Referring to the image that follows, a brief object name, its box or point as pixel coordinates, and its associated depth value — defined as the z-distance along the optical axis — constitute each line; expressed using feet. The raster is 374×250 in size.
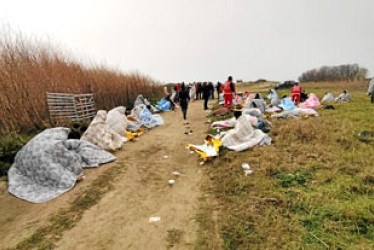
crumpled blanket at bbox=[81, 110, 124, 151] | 14.64
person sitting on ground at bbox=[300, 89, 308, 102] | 33.32
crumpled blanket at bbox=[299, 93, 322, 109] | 25.62
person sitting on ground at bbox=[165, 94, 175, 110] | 38.24
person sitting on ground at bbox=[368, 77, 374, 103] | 28.42
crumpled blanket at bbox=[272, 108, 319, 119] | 20.06
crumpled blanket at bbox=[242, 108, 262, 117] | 18.45
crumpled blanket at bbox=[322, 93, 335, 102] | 32.73
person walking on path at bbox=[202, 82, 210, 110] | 34.10
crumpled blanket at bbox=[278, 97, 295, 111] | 25.93
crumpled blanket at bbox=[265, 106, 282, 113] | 25.56
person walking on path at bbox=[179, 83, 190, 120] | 26.27
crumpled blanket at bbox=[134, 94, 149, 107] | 30.59
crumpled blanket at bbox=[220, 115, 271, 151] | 13.06
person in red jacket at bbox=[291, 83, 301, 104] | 30.63
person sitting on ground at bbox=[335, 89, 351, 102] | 31.90
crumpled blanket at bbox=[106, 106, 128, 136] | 18.79
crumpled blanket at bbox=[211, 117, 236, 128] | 18.13
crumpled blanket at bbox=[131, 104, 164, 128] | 23.27
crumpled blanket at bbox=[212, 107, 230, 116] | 25.13
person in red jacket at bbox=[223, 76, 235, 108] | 26.00
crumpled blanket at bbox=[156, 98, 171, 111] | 36.83
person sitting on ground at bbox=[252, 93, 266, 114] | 23.35
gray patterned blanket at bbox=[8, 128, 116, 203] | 9.28
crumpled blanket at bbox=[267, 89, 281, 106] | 28.63
